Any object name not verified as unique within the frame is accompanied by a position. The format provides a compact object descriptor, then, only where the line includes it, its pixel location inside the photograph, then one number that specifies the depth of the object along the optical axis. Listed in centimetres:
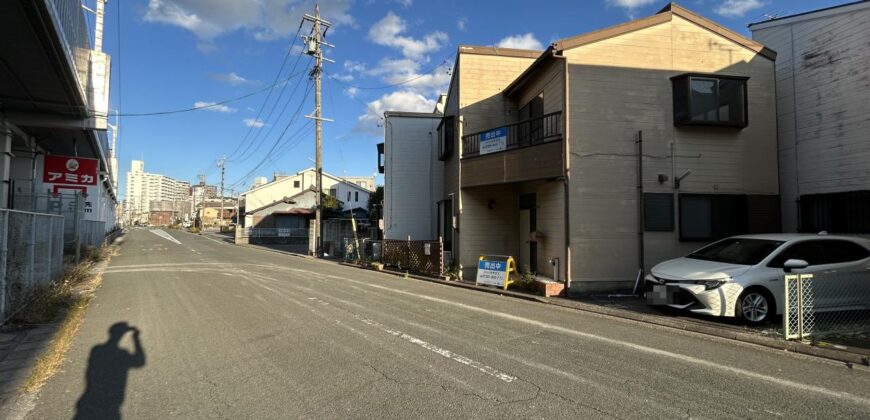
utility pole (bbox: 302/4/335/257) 2812
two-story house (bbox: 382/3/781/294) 1145
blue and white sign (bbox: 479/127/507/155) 1359
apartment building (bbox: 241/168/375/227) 5219
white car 771
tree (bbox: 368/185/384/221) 3177
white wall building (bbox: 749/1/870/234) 1025
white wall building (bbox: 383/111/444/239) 2173
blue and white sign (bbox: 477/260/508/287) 1266
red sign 1806
